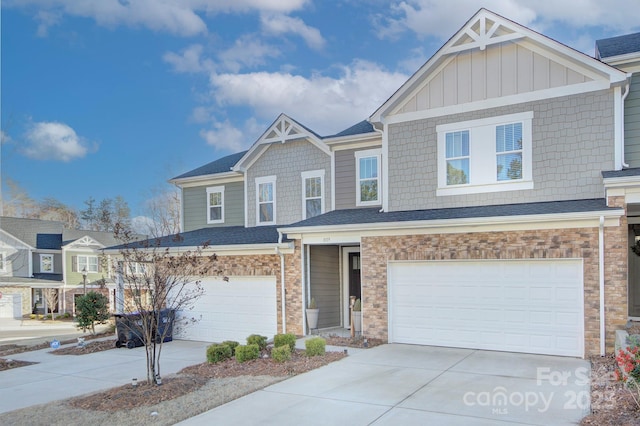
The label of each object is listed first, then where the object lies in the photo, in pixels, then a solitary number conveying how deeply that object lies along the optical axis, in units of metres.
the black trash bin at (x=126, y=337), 13.33
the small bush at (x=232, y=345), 10.51
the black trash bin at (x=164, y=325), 14.03
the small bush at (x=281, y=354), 9.68
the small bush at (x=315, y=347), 10.12
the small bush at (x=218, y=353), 10.14
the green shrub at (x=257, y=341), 10.66
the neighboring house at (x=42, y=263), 33.22
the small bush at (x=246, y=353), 9.87
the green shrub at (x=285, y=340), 10.42
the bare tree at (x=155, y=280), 8.27
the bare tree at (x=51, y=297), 31.46
